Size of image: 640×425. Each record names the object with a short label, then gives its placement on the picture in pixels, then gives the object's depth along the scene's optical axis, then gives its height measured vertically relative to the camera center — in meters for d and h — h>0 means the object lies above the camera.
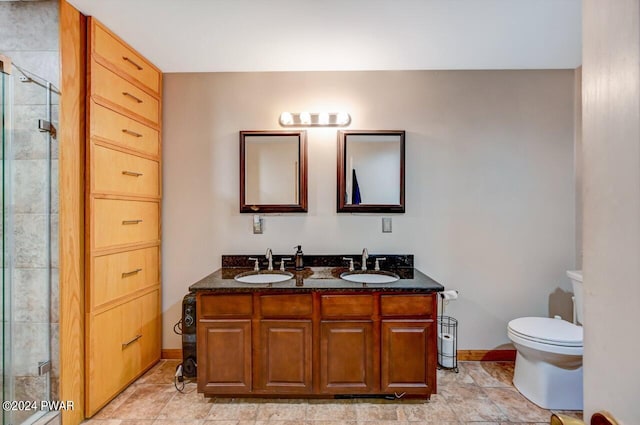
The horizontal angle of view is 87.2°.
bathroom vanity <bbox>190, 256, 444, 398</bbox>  2.14 -0.81
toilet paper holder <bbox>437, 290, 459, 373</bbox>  2.62 -1.06
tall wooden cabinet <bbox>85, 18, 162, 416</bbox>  2.05 -0.02
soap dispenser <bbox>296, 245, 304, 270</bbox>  2.68 -0.37
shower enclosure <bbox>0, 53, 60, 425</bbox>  1.81 -0.22
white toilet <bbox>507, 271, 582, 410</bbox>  2.10 -0.97
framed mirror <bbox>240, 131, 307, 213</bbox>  2.76 +0.34
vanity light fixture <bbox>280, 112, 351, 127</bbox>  2.73 +0.77
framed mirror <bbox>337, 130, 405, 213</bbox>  2.75 +0.35
